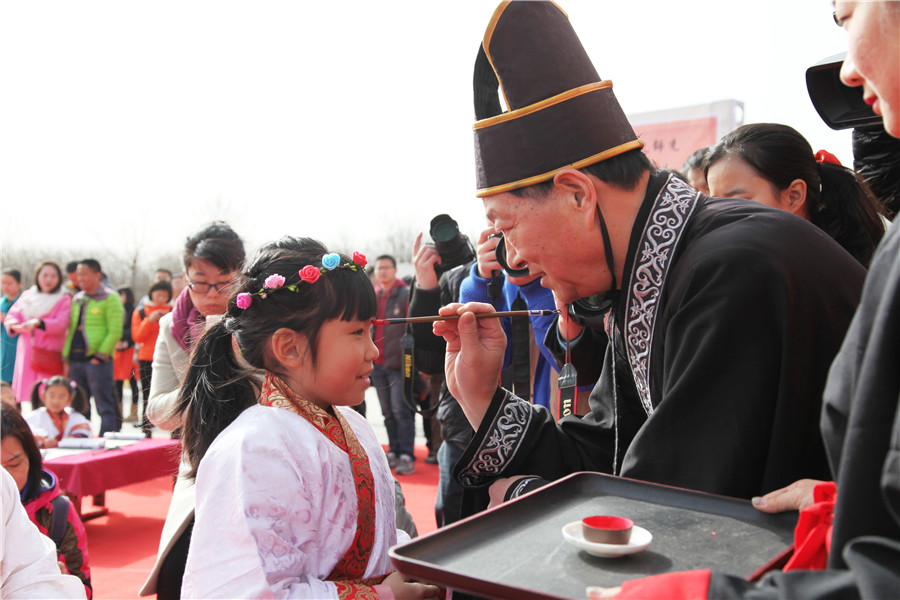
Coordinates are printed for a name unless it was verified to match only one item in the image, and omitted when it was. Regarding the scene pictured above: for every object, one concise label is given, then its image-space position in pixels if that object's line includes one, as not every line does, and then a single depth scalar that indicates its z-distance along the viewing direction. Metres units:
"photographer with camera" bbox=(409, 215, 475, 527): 3.41
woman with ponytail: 2.61
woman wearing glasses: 3.02
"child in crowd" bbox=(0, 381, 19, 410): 5.19
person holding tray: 0.80
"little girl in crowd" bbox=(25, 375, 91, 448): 5.86
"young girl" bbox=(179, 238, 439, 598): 1.52
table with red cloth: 4.89
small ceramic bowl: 1.05
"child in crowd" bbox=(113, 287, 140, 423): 8.92
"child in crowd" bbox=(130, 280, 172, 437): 7.78
